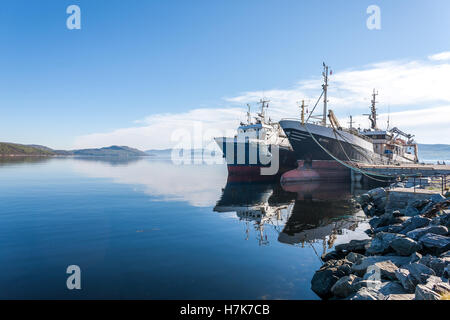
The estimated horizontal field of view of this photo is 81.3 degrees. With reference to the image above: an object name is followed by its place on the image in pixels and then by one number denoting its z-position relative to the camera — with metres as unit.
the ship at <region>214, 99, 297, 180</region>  44.19
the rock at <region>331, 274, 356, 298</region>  7.72
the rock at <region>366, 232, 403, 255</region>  10.20
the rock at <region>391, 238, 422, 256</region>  9.37
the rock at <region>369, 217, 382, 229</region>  15.84
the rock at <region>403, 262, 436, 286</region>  6.74
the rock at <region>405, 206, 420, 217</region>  15.50
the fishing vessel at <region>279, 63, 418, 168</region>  36.77
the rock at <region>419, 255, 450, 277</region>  7.11
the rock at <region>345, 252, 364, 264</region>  9.90
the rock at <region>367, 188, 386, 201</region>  22.19
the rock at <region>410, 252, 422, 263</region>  8.45
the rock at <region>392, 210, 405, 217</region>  15.16
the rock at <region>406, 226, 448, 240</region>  9.88
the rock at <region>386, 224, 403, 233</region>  12.49
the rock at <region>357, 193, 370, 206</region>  23.93
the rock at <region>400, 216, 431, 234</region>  11.75
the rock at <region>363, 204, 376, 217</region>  20.53
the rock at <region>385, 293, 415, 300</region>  6.18
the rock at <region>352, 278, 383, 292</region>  7.11
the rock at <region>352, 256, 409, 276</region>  8.67
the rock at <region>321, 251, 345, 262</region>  11.28
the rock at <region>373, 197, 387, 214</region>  20.04
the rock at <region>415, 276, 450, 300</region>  5.57
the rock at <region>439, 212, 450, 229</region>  10.74
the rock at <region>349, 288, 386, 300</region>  6.38
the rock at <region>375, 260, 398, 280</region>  7.77
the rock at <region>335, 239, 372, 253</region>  11.57
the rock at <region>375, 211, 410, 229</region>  14.24
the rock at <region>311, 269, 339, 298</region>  8.24
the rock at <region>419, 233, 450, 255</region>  8.79
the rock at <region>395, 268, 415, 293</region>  6.73
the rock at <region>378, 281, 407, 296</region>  6.80
